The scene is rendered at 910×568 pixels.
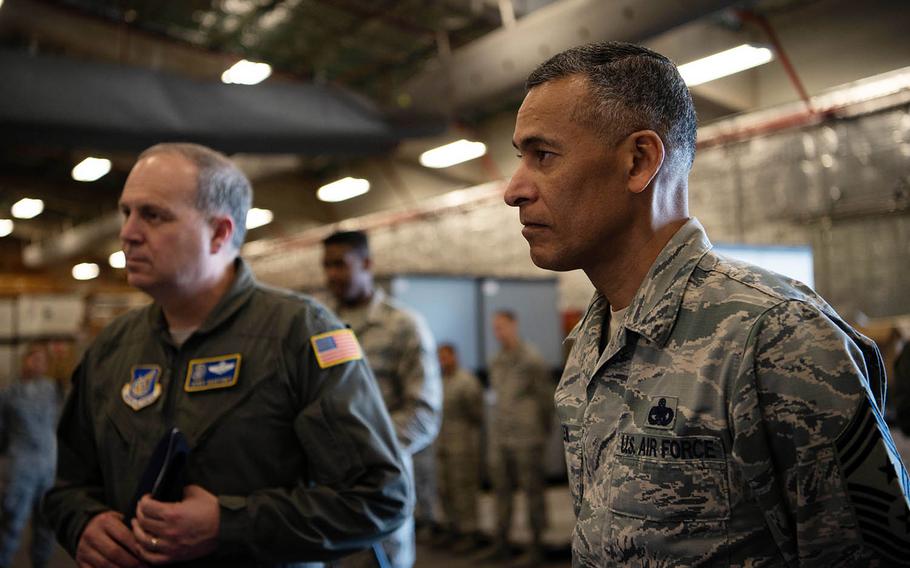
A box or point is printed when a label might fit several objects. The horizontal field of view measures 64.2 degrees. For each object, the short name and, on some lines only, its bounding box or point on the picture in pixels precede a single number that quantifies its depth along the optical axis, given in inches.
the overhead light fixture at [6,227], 578.8
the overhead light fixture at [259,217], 474.0
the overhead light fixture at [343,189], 426.6
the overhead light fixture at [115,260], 596.7
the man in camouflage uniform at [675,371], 32.6
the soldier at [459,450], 242.7
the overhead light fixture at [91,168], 361.7
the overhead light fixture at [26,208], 498.6
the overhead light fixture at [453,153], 338.6
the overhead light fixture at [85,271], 682.5
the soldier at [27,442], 191.2
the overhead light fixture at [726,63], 228.1
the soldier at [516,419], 221.9
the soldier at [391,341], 115.9
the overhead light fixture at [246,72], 279.0
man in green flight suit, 55.6
